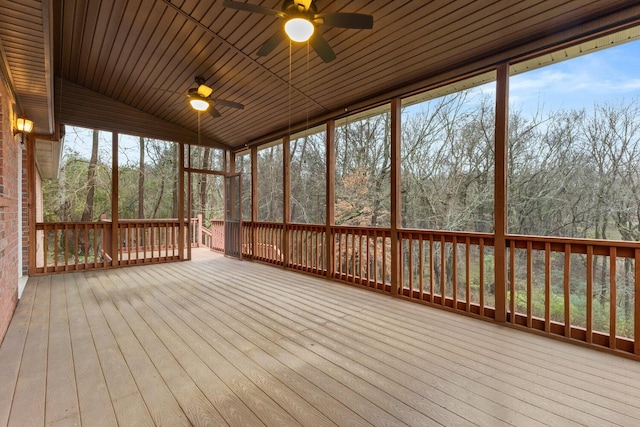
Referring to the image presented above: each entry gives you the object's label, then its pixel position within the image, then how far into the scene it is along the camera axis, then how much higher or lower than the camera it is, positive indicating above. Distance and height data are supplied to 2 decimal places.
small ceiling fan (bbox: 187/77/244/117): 4.32 +1.64
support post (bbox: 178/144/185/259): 6.51 +0.26
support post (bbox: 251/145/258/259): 6.81 +0.25
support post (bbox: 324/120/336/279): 4.97 +0.30
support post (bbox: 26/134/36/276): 4.91 +0.16
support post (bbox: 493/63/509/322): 3.04 +0.23
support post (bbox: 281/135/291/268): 5.87 +0.12
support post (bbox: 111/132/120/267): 5.76 +0.13
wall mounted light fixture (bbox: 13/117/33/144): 3.84 +1.12
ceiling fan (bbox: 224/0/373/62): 2.36 +1.58
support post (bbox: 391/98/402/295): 3.99 +0.31
